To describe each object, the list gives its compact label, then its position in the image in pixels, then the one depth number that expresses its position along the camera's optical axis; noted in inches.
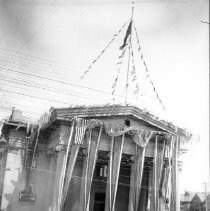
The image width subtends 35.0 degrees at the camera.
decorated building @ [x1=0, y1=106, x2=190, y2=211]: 694.5
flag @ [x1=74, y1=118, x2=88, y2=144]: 690.6
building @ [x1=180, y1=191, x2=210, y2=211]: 2593.5
